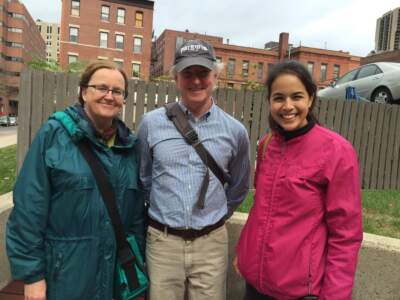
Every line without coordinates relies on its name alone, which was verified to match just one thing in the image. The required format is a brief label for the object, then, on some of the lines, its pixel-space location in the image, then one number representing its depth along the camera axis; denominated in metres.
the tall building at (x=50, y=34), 146.62
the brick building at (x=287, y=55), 49.69
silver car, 9.64
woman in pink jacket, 1.80
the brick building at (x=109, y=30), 42.16
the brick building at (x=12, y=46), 67.94
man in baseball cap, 2.32
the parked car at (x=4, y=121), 48.31
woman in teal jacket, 1.96
